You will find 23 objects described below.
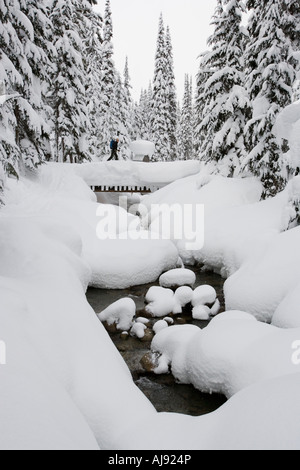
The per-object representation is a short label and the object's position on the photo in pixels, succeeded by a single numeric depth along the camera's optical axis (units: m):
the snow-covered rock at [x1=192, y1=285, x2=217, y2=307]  8.55
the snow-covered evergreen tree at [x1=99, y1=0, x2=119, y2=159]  32.66
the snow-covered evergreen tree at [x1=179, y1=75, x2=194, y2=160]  47.38
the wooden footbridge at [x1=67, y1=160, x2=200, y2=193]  20.94
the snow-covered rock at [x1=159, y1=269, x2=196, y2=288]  9.75
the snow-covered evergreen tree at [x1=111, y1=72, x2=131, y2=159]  34.06
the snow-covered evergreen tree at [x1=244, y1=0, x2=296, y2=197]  13.55
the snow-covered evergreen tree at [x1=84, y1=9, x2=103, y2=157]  28.81
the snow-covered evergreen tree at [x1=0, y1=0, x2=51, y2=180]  10.95
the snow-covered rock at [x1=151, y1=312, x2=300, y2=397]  4.80
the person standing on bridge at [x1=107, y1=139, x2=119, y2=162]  23.25
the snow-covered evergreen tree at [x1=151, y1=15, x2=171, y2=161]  35.09
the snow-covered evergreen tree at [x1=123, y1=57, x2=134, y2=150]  35.56
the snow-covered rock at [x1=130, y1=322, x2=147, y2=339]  7.10
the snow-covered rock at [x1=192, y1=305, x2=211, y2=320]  8.06
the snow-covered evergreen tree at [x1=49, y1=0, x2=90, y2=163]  19.72
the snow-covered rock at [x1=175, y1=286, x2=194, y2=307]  8.56
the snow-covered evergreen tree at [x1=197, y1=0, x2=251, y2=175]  16.25
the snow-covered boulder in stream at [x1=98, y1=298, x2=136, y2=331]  7.54
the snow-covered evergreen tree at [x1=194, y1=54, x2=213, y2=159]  18.00
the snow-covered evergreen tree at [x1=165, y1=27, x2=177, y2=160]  35.78
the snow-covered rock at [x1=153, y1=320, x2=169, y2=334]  7.31
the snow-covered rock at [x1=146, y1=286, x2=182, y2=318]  8.16
